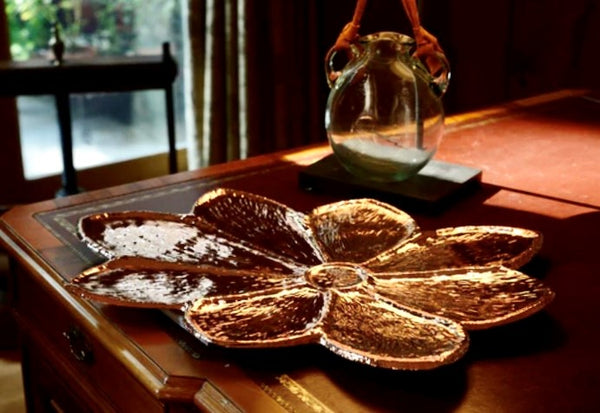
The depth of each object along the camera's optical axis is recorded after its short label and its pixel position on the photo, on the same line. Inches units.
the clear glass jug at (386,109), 39.7
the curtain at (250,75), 94.6
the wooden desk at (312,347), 24.9
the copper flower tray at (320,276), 27.0
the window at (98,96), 99.3
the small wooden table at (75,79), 79.9
